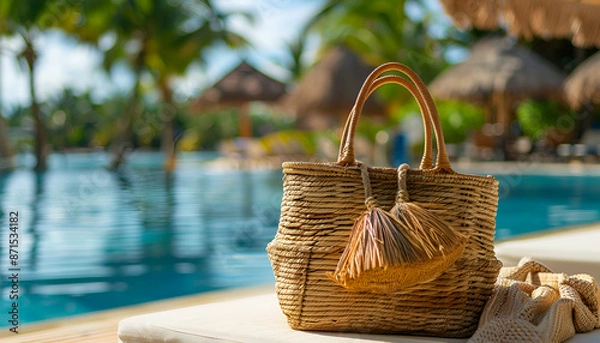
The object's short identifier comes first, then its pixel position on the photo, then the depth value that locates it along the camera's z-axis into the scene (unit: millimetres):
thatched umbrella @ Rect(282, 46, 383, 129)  16406
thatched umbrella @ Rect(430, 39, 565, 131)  14812
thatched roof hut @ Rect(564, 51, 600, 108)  12867
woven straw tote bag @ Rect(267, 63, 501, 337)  1639
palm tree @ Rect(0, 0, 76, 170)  16781
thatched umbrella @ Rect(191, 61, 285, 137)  17578
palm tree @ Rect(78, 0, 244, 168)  18297
